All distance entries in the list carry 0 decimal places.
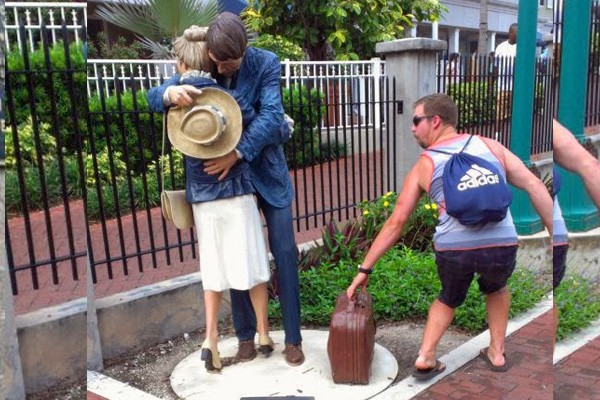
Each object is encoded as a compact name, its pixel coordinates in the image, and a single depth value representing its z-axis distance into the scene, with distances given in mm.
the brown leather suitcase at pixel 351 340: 2230
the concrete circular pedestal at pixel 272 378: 2121
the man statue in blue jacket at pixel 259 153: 1881
